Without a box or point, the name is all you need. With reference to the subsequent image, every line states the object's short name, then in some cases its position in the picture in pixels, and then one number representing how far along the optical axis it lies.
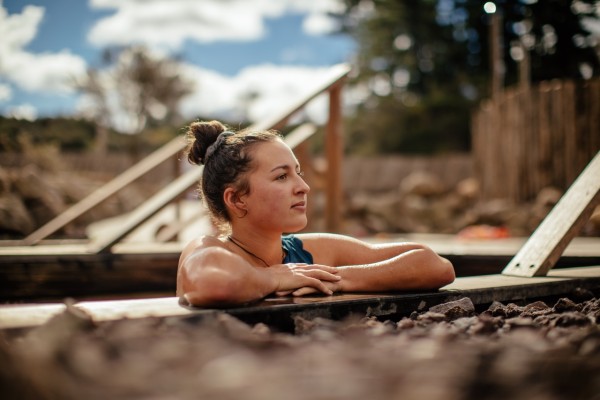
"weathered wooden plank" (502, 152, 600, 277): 2.55
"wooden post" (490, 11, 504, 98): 11.70
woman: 2.03
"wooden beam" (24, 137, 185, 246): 4.56
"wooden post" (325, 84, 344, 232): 4.93
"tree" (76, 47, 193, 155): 25.03
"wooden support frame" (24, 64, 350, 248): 3.77
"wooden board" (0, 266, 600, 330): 1.54
